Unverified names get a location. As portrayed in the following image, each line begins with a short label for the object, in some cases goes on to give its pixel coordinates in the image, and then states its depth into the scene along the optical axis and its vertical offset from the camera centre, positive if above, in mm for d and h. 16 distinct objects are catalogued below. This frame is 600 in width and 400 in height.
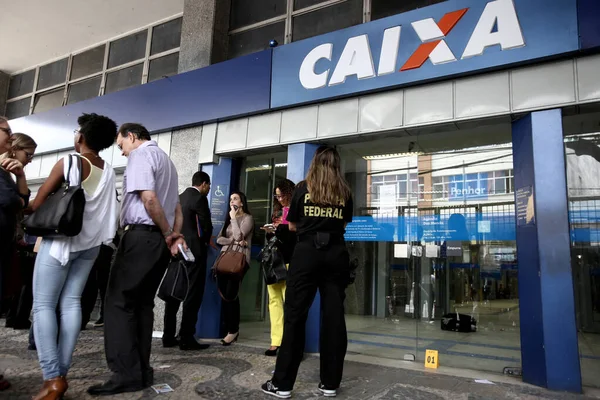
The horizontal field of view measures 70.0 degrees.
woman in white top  2629 -41
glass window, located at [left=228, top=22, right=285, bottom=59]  6480 +3412
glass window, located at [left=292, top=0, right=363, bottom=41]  5746 +3377
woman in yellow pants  4348 -4
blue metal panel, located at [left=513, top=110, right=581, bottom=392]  3516 +21
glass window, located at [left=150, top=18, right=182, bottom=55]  7738 +4023
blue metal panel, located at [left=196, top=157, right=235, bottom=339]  5586 +425
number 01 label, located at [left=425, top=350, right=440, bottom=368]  4281 -913
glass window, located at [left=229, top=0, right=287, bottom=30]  6555 +3893
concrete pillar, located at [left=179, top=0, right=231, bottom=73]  6480 +3439
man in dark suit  4715 -41
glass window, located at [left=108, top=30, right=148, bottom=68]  8273 +4073
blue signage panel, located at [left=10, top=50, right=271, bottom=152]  5543 +2327
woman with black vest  3047 -85
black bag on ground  5117 -645
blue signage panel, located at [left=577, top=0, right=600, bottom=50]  3596 +2089
